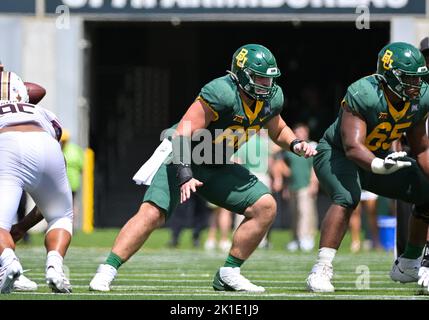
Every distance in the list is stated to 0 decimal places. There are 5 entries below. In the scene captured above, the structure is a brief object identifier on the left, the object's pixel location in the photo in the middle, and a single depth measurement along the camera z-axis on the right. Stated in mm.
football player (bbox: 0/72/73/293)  13937
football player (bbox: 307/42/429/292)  15477
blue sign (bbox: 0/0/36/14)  36406
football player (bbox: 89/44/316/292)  15273
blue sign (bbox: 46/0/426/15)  36125
